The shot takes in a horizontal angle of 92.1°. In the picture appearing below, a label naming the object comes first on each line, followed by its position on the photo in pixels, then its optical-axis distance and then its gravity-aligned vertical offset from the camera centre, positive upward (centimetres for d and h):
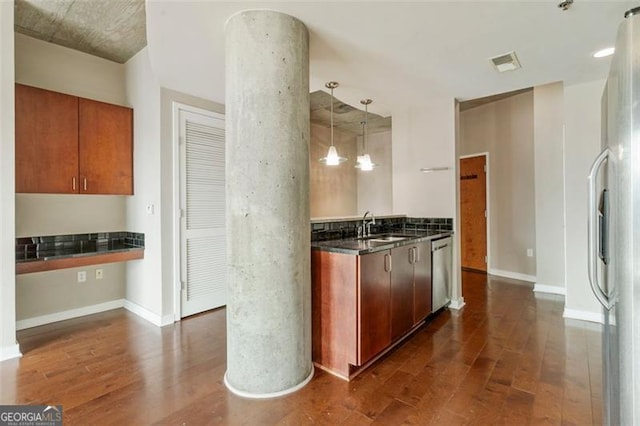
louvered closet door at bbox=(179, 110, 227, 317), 343 +3
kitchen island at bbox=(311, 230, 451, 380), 215 -67
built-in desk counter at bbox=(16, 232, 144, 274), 285 -36
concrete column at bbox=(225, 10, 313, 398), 194 +9
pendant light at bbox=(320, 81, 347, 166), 353 +63
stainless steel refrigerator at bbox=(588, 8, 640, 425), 96 -5
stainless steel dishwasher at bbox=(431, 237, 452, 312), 325 -67
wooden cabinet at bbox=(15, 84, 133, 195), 293 +75
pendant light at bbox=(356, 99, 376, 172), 373 +68
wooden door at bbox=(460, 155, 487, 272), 535 -2
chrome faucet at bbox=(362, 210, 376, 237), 332 -14
